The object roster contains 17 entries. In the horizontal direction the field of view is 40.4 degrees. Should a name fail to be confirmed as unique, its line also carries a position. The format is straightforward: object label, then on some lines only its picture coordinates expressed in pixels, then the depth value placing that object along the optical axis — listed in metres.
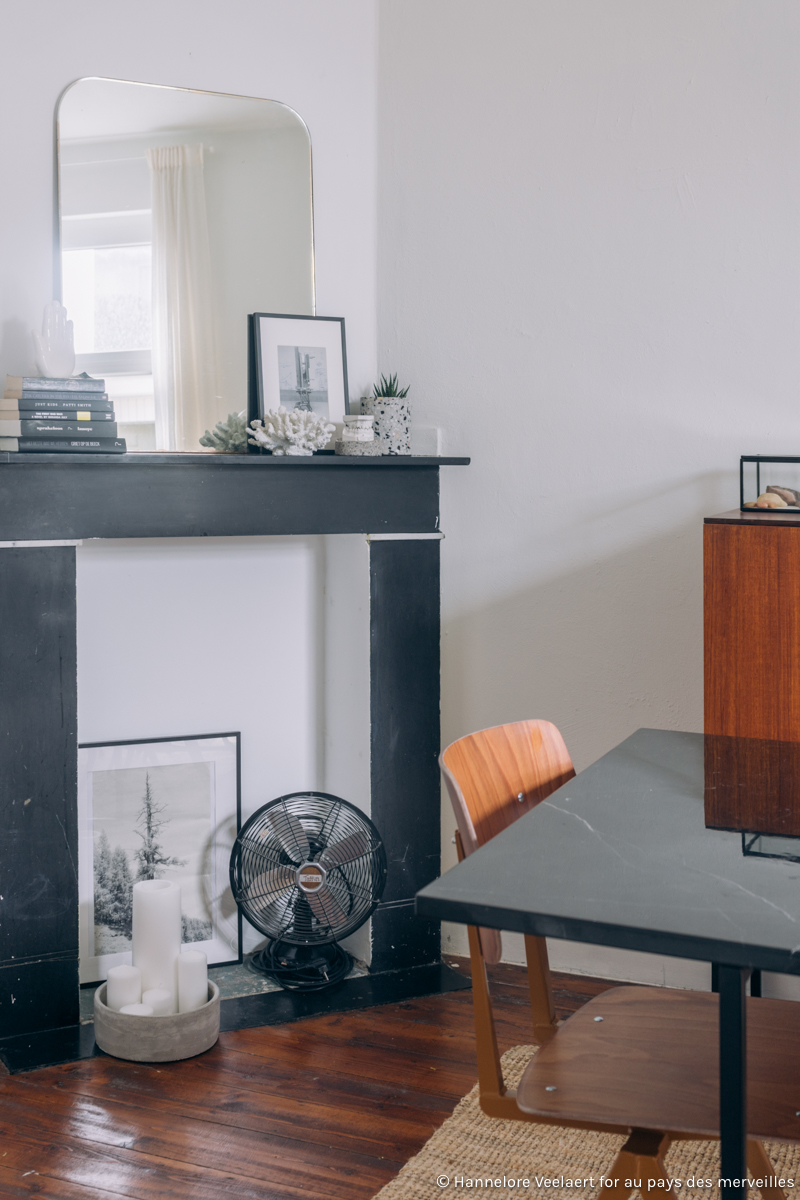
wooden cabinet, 2.14
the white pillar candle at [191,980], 2.49
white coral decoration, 2.69
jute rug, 1.97
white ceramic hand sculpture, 2.47
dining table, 1.10
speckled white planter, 2.86
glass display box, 2.46
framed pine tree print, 2.79
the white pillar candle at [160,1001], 2.48
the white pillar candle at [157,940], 2.53
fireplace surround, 2.47
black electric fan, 2.82
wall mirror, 2.63
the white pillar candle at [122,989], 2.48
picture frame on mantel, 2.80
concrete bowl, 2.41
